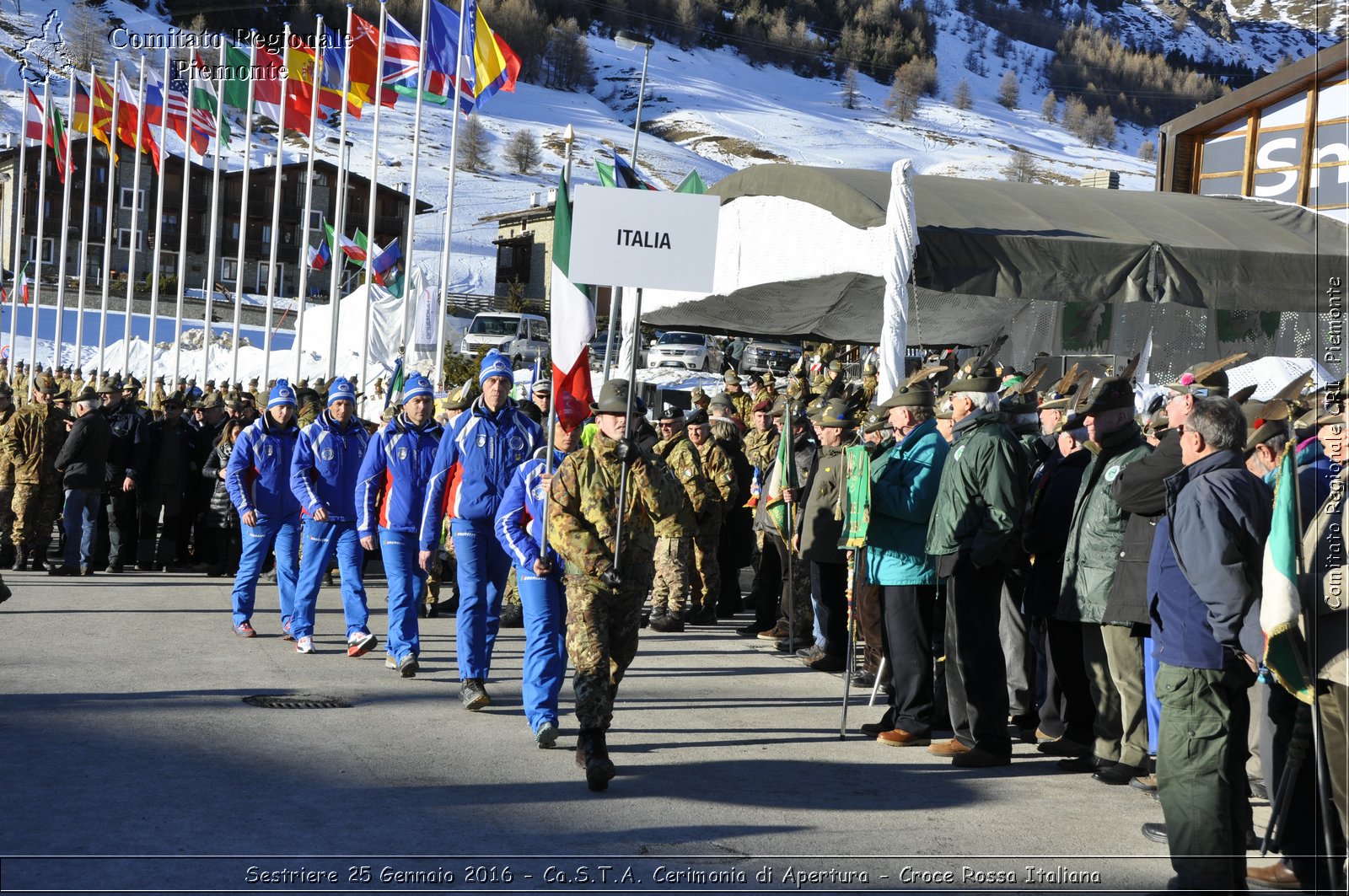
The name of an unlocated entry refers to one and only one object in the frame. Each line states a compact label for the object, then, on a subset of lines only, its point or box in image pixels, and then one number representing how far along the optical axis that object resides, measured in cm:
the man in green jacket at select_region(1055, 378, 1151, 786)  724
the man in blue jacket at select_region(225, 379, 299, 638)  1092
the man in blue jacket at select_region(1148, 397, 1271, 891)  530
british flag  2606
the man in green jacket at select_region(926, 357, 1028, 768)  752
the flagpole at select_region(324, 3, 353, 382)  2627
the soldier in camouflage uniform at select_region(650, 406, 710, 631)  1240
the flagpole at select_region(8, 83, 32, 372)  3734
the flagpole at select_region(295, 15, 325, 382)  2752
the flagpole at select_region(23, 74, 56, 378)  3550
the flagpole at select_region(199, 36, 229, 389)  2956
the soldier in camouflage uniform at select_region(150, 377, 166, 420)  2406
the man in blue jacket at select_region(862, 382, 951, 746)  810
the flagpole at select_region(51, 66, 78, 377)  3625
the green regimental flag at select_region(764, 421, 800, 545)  1103
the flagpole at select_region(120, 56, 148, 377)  3075
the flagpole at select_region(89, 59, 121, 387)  3269
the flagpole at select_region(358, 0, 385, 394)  2573
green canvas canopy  1204
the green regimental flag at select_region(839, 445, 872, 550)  820
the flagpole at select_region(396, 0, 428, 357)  2436
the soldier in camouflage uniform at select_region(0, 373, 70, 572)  1494
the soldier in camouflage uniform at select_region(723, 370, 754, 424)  1810
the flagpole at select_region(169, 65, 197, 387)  3092
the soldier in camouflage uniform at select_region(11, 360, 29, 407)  3256
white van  4041
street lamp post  1695
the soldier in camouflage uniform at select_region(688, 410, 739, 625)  1290
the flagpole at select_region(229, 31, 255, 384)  2984
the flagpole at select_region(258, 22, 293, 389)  2903
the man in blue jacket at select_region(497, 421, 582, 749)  754
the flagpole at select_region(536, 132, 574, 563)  762
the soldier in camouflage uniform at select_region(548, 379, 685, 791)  689
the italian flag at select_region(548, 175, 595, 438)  863
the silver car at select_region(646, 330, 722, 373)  4106
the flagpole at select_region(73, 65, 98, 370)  3372
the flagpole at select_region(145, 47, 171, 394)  3103
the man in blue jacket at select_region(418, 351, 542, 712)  863
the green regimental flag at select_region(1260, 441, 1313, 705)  486
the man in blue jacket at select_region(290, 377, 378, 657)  1025
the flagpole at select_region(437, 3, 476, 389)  2331
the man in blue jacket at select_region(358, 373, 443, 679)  970
